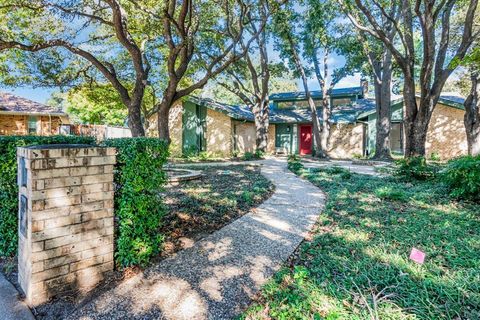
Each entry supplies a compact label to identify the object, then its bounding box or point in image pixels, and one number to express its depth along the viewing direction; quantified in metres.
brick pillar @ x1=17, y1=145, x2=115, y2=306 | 2.17
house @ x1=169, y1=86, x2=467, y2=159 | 15.34
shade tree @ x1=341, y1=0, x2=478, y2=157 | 7.49
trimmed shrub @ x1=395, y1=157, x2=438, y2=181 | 7.28
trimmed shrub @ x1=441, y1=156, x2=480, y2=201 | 4.97
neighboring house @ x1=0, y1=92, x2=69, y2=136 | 15.99
